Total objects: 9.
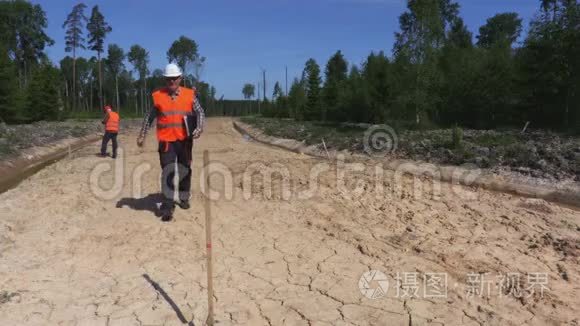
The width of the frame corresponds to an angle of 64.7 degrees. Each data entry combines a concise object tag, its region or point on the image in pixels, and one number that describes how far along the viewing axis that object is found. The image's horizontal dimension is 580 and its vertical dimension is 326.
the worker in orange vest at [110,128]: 13.64
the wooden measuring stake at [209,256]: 3.58
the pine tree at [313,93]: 43.78
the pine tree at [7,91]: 31.11
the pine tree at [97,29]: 55.50
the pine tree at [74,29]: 53.56
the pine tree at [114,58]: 74.25
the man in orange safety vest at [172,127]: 5.86
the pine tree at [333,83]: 38.40
